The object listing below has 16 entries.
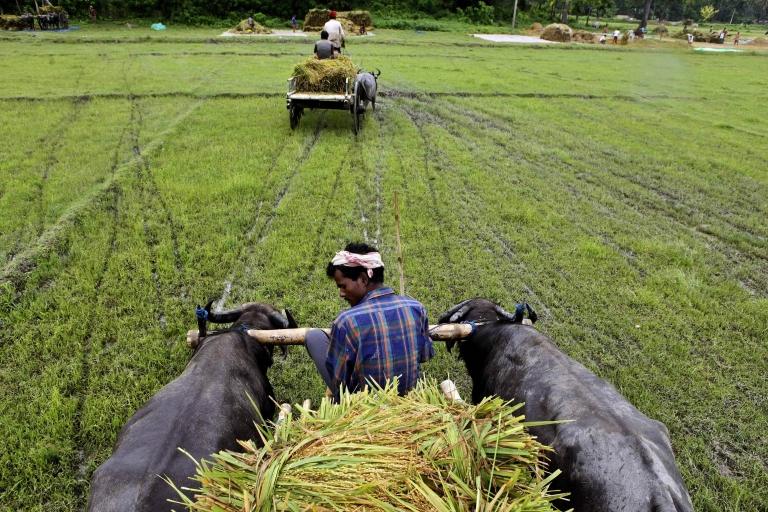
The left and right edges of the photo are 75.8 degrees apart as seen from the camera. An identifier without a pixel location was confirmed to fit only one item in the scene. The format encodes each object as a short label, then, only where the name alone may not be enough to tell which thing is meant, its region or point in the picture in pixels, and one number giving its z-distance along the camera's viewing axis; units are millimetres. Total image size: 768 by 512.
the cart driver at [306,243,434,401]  2947
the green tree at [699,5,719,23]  56484
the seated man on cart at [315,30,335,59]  10533
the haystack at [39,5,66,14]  29500
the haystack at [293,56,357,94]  9914
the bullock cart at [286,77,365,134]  9750
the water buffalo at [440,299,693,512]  2367
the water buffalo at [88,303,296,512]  2328
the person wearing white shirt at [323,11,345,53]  11688
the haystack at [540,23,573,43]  33000
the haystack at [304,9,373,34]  30734
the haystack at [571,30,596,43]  33781
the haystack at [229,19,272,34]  28812
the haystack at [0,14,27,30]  27498
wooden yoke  3596
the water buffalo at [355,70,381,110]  10429
